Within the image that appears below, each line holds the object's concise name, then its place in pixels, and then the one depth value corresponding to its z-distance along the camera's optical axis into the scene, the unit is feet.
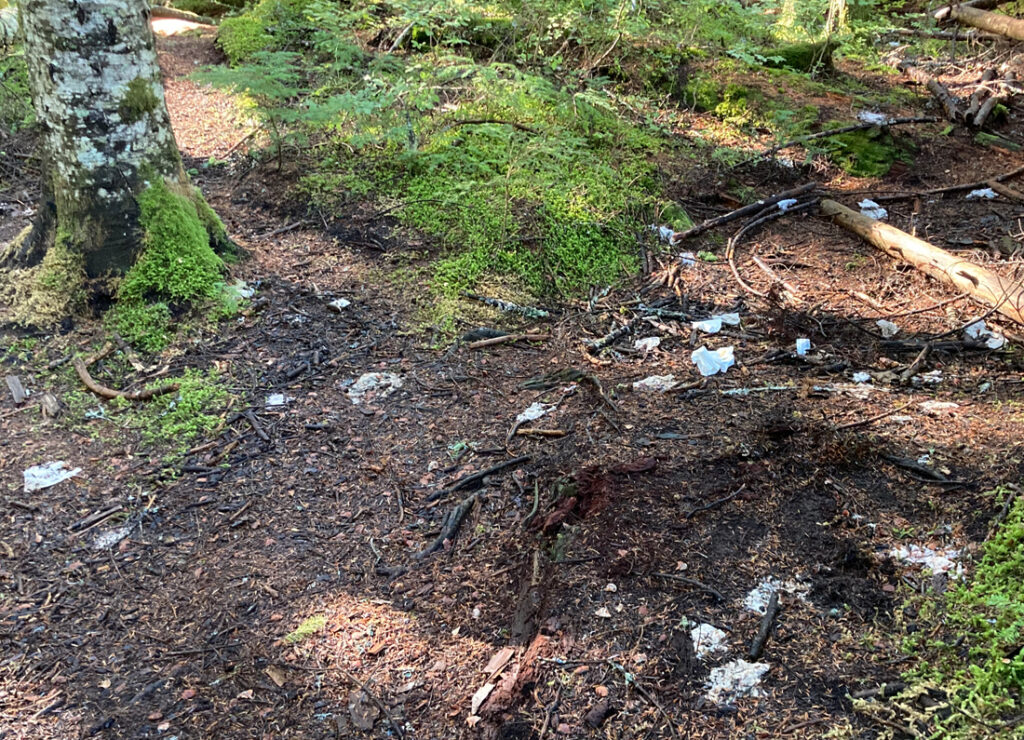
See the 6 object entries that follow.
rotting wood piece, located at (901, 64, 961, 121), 28.84
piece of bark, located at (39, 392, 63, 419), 12.90
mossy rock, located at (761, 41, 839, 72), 32.35
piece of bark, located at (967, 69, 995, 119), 28.21
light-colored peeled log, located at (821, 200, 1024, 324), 15.37
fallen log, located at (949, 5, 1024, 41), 26.58
